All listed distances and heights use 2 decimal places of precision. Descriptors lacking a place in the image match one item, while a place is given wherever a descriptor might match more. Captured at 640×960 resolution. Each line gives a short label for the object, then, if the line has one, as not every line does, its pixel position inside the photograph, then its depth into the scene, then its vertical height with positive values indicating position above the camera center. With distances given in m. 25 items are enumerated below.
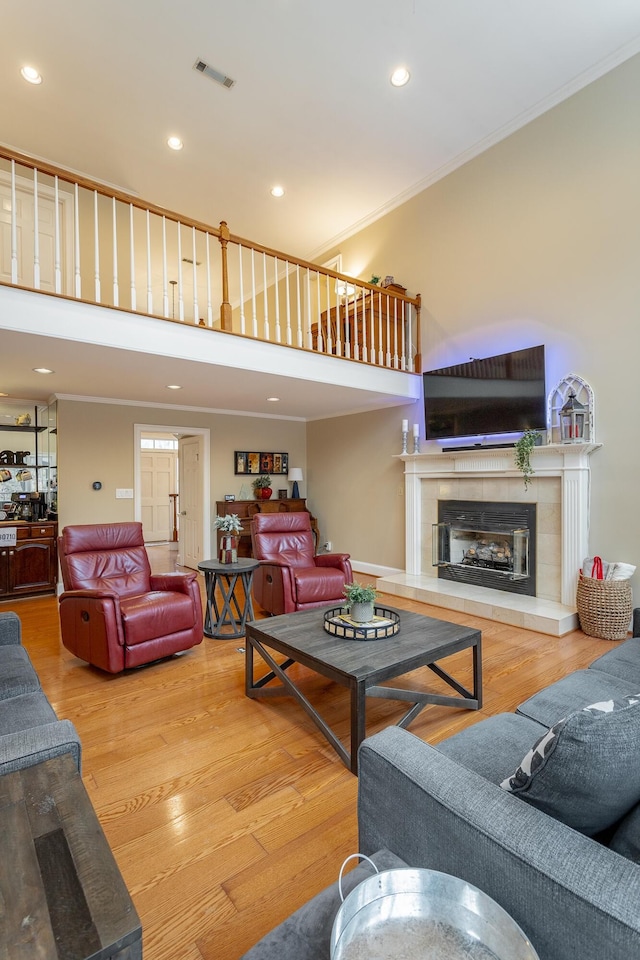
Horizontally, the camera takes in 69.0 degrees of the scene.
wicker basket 3.94 -1.13
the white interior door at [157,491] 10.05 -0.24
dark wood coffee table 2.19 -0.91
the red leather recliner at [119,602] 3.20 -0.90
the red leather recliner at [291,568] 4.25 -0.88
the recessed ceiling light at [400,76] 4.30 +3.76
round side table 4.00 -1.07
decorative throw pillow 0.94 -0.60
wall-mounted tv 4.70 +0.89
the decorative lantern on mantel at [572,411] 4.32 +0.62
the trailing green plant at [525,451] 4.61 +0.26
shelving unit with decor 5.38 -0.22
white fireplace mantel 4.37 -0.10
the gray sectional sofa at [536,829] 0.80 -0.72
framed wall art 7.34 +0.28
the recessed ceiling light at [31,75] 4.30 +3.80
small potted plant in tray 2.75 -0.73
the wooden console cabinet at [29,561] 5.34 -0.93
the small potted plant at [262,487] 7.39 -0.12
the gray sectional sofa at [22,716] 1.31 -0.88
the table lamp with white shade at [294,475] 7.61 +0.07
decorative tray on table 2.63 -0.85
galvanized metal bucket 0.75 -0.76
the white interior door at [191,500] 7.14 -0.32
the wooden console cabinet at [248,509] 6.90 -0.46
